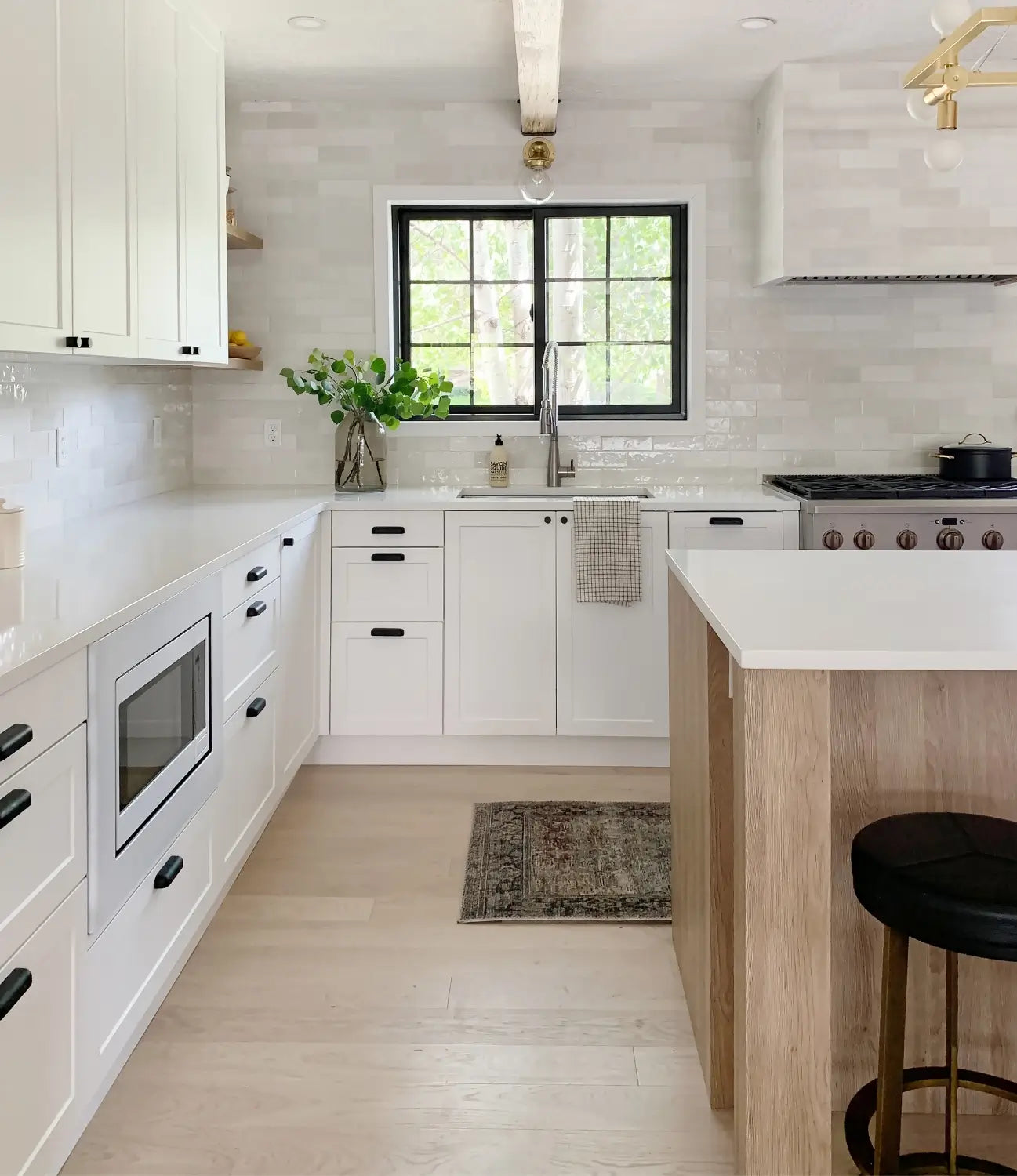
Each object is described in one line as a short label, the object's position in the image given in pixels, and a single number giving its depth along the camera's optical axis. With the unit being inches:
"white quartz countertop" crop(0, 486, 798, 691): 74.6
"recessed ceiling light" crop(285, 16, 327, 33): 145.3
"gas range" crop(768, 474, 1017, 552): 155.0
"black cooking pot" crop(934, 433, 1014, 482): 169.3
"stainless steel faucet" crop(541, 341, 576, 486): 178.9
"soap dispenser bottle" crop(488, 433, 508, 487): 181.6
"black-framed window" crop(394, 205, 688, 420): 186.2
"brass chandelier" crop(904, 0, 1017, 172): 80.9
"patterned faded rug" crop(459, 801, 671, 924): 120.1
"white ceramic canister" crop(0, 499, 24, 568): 96.7
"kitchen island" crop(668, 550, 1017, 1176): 66.5
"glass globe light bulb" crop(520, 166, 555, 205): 160.9
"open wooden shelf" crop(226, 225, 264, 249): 165.3
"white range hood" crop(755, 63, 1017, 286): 161.2
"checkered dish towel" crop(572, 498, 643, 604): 159.6
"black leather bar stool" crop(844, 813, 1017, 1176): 62.5
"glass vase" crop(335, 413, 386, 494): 174.2
